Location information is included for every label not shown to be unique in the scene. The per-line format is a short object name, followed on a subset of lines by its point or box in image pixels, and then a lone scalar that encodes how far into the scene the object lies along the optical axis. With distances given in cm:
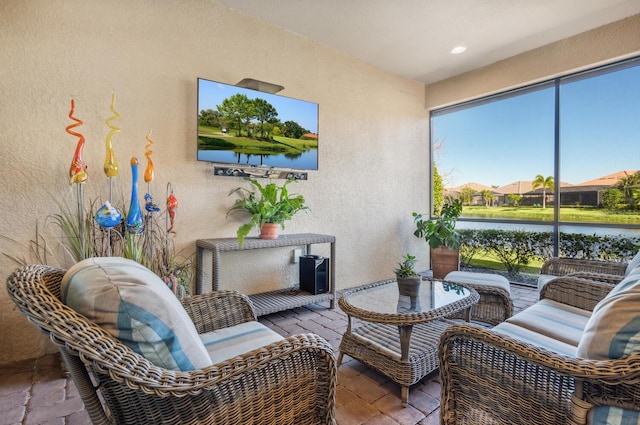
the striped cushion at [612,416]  90
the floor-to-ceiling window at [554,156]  348
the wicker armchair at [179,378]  76
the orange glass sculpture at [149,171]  245
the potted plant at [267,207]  301
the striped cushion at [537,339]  141
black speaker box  321
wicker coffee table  181
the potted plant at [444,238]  435
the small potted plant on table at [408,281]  223
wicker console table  264
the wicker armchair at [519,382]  93
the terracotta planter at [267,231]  301
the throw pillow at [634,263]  173
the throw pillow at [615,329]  93
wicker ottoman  251
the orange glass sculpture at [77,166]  215
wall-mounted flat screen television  291
